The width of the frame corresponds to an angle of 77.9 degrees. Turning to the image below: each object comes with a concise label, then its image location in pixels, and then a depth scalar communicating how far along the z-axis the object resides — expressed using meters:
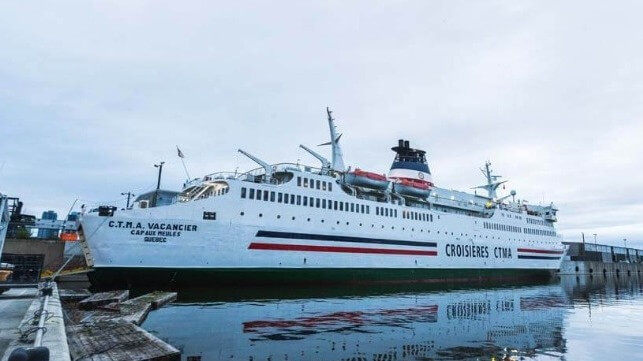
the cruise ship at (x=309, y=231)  24.27
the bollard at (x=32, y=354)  4.22
